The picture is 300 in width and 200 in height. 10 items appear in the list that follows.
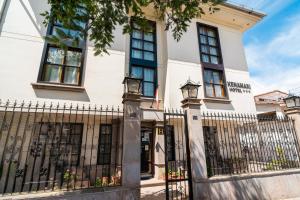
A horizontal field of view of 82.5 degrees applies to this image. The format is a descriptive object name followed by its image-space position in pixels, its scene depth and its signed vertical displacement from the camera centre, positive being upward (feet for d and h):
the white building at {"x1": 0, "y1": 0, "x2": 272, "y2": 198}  24.21 +13.89
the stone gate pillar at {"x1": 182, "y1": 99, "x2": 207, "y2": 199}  15.83 +0.38
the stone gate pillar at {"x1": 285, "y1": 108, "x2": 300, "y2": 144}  21.71 +3.78
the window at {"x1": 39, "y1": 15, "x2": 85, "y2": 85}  26.09 +12.69
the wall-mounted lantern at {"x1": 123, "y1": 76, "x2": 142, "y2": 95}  15.79 +5.60
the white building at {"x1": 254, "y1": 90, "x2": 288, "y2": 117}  49.58 +10.91
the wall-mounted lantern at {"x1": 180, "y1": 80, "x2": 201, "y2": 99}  17.86 +5.77
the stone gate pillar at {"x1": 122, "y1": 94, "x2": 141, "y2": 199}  13.97 +0.29
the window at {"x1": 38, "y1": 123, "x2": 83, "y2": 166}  25.84 +1.59
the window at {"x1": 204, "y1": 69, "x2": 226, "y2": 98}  34.94 +12.79
